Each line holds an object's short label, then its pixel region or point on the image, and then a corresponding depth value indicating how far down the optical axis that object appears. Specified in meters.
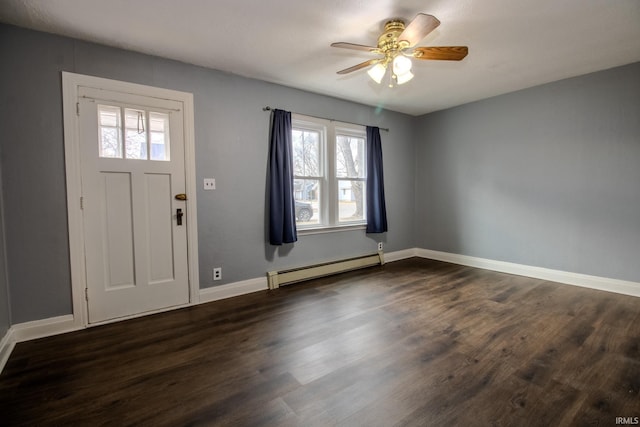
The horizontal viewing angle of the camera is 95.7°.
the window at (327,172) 3.97
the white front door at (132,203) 2.57
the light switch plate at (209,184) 3.15
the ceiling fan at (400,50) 2.16
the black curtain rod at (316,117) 3.52
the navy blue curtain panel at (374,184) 4.58
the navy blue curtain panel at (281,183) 3.54
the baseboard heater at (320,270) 3.63
